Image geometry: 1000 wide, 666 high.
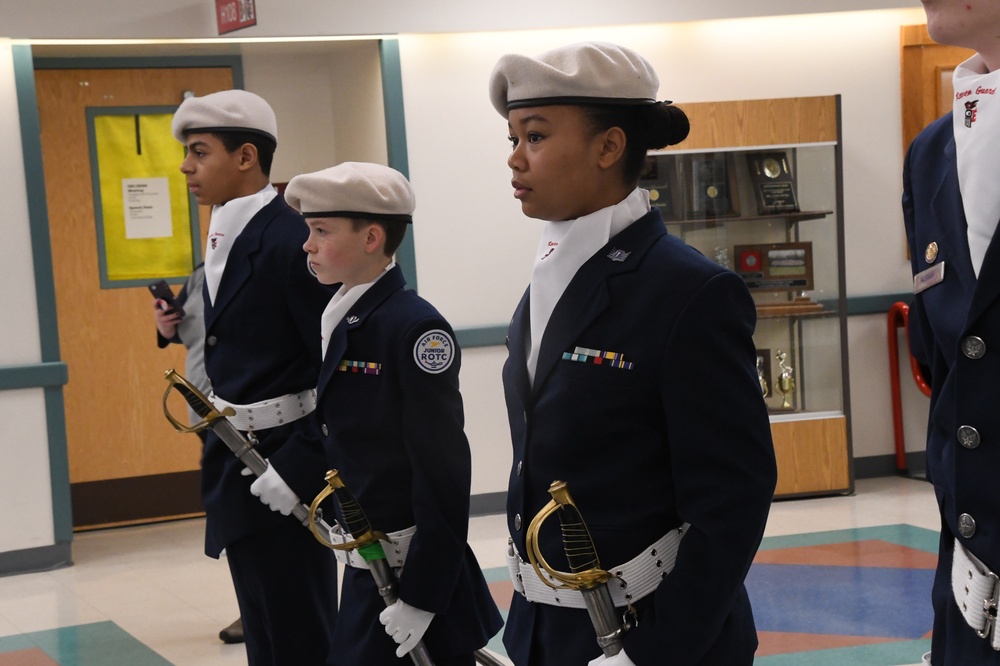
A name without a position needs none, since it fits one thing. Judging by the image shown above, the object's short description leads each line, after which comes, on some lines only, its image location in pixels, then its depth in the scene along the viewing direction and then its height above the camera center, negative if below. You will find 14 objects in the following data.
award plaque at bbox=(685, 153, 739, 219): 6.34 +0.10
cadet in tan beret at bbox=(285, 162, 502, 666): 2.37 -0.42
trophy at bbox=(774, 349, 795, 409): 6.50 -0.93
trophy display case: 6.29 -0.16
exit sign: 5.44 +0.98
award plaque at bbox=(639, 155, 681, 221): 6.34 +0.13
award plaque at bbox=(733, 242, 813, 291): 6.44 -0.32
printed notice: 6.50 +0.16
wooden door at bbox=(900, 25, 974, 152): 6.63 +0.63
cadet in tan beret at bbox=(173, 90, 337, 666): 3.00 -0.43
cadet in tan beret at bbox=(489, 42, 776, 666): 1.51 -0.23
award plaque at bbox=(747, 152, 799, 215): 6.37 +0.11
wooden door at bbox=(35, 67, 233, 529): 6.37 -0.52
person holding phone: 3.54 -0.23
